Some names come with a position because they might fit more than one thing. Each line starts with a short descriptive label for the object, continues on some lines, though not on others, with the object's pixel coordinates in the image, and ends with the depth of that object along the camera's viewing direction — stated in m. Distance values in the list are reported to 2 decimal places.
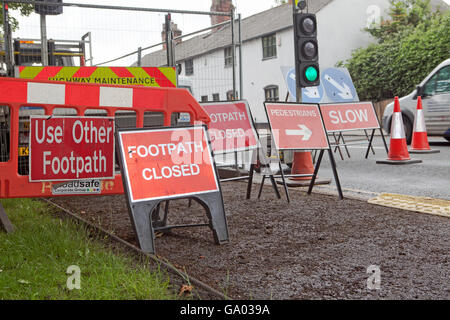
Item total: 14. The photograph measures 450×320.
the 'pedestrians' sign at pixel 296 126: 6.43
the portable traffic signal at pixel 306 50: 7.80
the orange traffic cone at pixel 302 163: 7.59
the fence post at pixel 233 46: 10.14
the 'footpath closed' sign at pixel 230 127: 6.48
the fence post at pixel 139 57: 10.65
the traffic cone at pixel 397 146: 9.62
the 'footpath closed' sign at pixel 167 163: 4.08
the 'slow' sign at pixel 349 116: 10.28
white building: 30.91
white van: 12.84
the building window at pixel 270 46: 32.03
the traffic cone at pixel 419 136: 11.25
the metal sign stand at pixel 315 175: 6.09
